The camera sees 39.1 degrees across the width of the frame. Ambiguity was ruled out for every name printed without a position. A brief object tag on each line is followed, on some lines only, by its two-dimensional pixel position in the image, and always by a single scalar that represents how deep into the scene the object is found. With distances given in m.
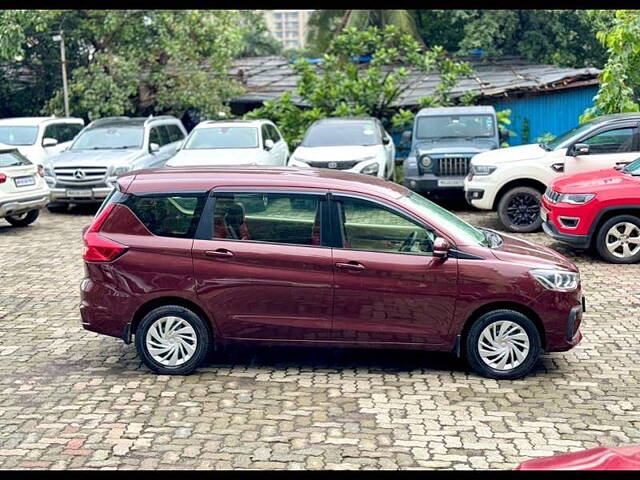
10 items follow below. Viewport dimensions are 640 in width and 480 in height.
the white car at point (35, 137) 18.95
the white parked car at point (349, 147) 16.94
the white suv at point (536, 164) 13.64
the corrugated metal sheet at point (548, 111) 22.71
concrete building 179.98
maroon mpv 7.26
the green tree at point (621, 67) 16.56
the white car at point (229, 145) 16.97
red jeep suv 11.72
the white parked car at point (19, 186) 14.88
